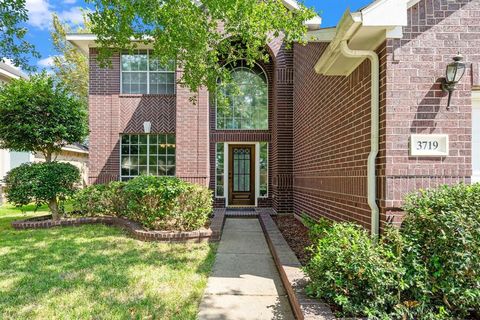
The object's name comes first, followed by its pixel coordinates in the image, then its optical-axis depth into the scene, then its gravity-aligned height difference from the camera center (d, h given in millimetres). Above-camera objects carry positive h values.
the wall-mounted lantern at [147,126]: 11125 +1424
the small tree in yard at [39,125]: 8094 +1103
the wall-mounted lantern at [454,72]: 3594 +1064
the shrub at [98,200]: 8492 -880
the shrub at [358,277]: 2879 -1013
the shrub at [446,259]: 2850 -840
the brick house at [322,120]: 3715 +957
